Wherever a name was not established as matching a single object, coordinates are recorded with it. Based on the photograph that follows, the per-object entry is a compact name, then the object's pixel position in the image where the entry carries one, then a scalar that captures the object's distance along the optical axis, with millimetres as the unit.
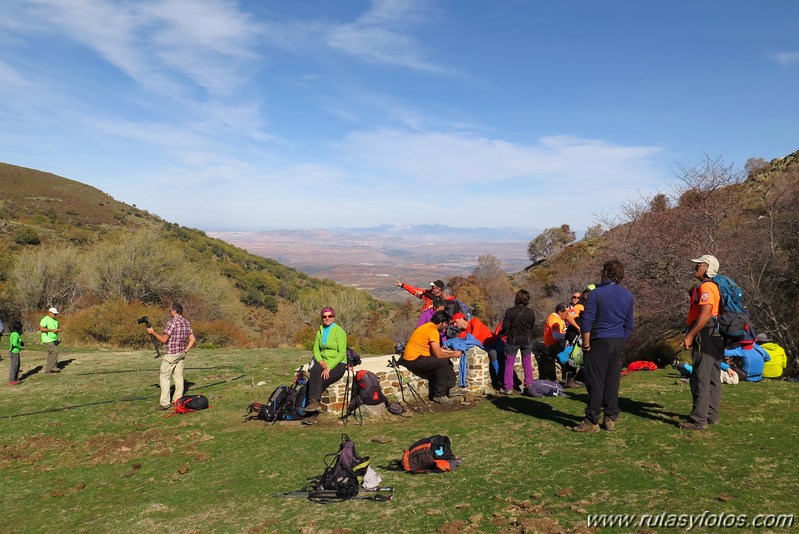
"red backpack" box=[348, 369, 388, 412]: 8602
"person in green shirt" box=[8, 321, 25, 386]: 11914
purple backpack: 9031
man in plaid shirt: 9539
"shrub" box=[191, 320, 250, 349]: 29656
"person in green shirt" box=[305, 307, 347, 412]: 8406
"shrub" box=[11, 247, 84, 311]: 33125
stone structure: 8633
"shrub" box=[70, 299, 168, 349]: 23641
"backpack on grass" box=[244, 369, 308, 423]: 8664
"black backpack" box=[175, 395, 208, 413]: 9664
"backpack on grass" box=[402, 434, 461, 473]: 5773
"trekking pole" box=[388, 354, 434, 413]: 9055
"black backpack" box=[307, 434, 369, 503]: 5320
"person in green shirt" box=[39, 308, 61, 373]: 12922
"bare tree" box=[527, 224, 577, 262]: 73500
